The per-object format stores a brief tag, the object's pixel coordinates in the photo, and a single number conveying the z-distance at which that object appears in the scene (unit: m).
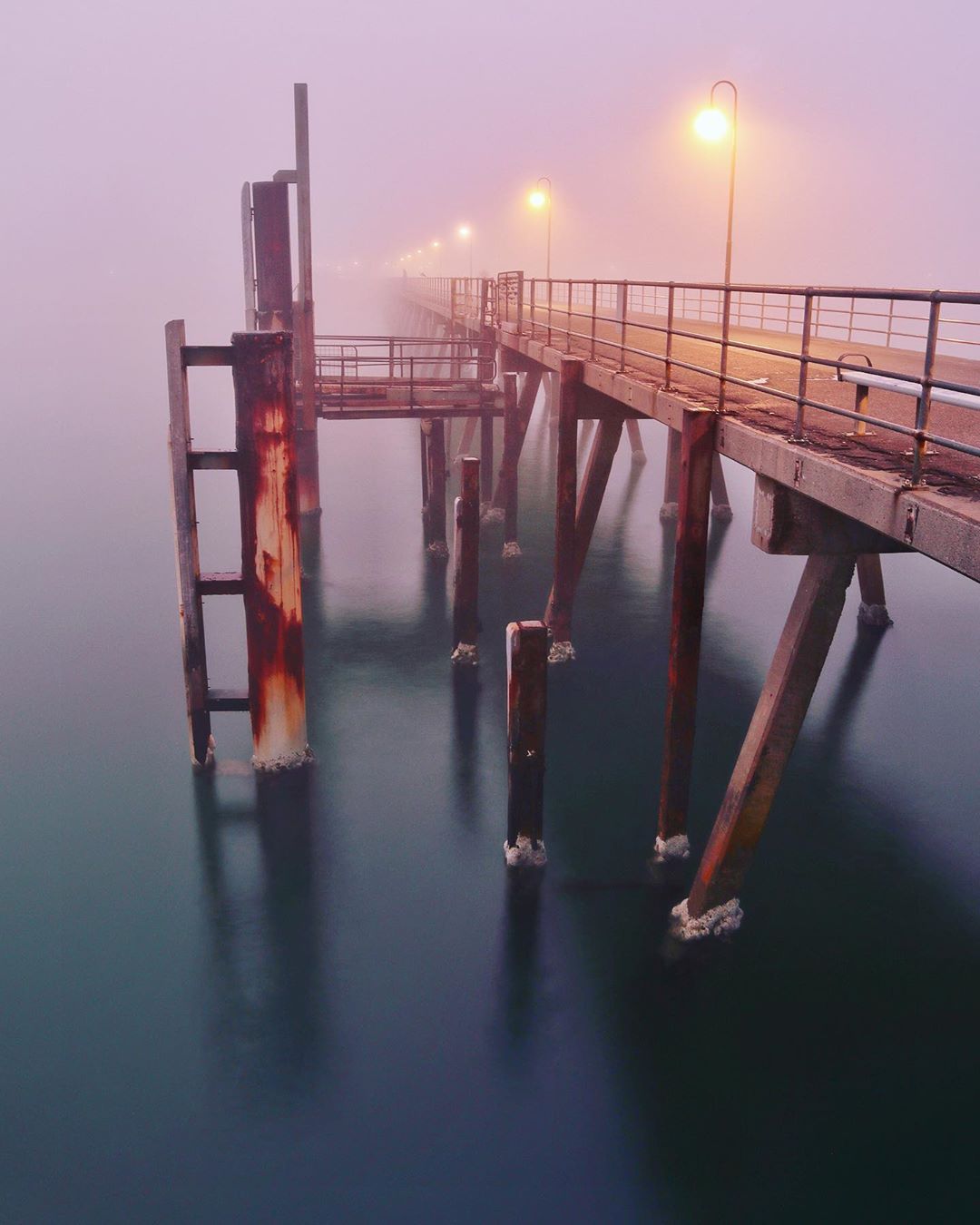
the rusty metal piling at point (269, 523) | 10.99
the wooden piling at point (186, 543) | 11.02
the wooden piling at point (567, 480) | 14.43
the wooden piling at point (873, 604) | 18.62
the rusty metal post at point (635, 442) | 34.47
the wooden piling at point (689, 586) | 9.27
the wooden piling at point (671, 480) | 23.80
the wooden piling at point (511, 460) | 20.69
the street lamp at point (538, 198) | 32.14
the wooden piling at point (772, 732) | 7.97
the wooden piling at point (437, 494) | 21.89
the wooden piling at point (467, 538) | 15.31
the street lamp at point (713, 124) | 16.06
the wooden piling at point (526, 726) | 9.88
